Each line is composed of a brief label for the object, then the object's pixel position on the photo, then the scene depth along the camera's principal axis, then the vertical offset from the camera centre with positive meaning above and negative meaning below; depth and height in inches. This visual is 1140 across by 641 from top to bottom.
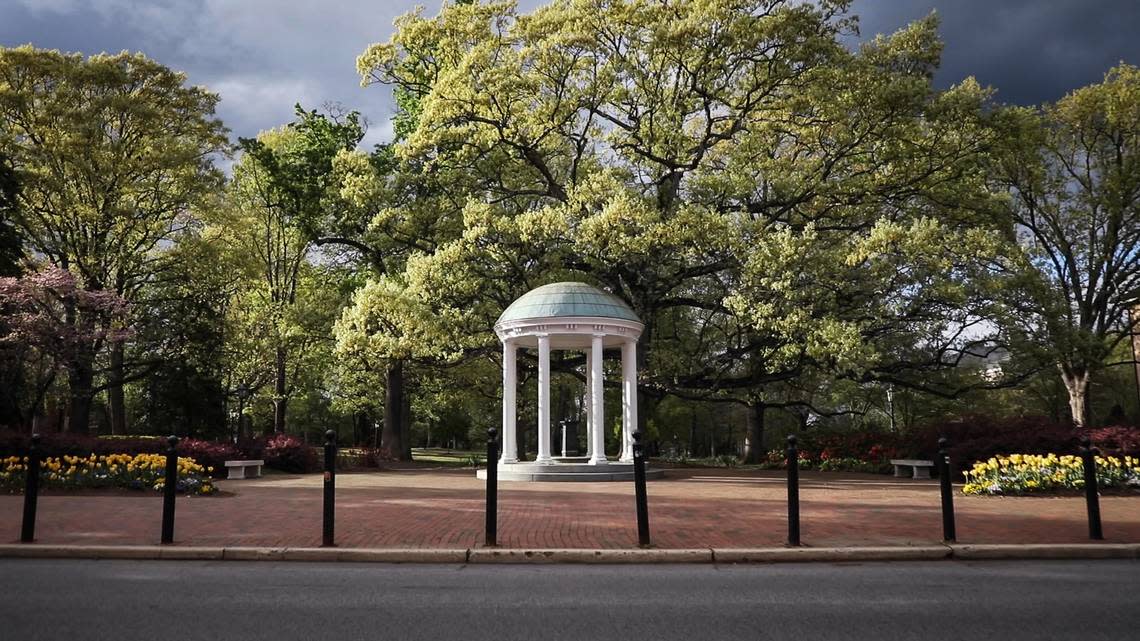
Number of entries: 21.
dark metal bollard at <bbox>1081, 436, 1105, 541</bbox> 368.2 -36.4
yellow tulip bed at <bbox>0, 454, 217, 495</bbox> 596.4 -34.2
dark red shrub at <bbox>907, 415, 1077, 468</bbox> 716.7 -14.5
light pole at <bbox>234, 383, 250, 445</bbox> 1496.1 +58.0
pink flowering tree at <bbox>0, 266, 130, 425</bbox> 955.3 +126.3
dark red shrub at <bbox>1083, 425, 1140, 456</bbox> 650.2 -15.9
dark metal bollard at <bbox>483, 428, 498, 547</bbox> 350.9 -30.3
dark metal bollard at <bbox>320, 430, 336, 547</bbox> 354.6 -27.5
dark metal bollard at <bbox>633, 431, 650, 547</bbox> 352.2 -30.2
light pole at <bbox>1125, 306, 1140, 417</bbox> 1187.2 +163.7
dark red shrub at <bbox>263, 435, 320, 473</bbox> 917.8 -31.4
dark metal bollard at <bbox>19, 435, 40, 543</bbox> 363.4 -30.3
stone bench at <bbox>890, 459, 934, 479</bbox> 838.5 -45.7
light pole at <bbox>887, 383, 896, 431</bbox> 1780.4 +47.2
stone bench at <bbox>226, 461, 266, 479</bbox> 792.9 -41.6
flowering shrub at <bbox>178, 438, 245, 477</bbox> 778.8 -24.2
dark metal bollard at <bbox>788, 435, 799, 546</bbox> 353.4 -32.9
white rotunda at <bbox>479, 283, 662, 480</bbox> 818.8 +80.7
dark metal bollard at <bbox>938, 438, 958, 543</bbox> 358.0 -34.3
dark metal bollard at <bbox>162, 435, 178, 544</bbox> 359.9 -29.9
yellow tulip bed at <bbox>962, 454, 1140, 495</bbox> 578.2 -38.9
